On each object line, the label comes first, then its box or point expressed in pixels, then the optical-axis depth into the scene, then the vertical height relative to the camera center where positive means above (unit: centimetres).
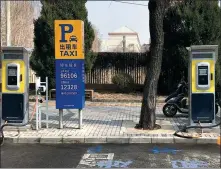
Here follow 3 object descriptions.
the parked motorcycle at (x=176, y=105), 1127 -74
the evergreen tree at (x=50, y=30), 1578 +220
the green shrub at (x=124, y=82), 1744 -5
